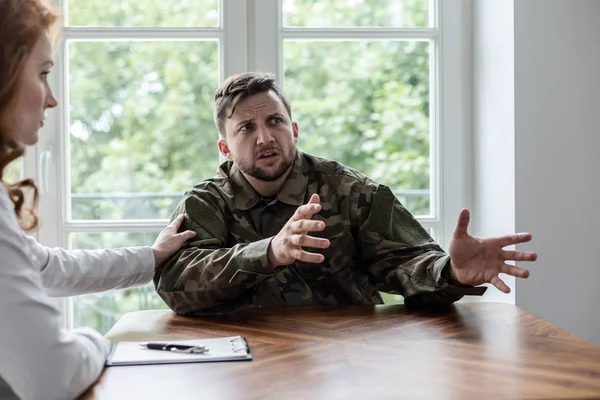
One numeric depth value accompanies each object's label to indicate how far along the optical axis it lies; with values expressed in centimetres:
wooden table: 131
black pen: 161
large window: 313
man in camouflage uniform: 216
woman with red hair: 126
